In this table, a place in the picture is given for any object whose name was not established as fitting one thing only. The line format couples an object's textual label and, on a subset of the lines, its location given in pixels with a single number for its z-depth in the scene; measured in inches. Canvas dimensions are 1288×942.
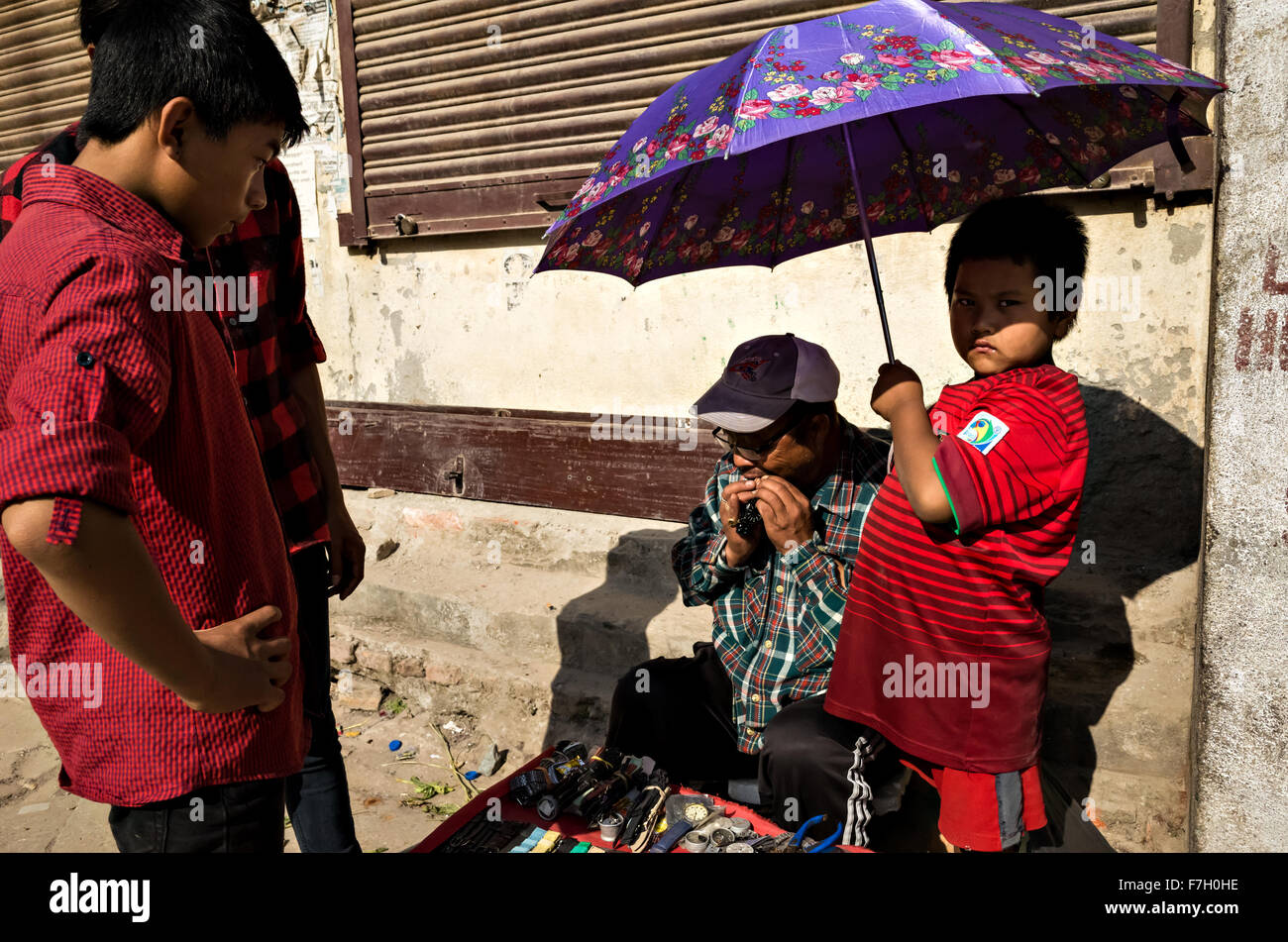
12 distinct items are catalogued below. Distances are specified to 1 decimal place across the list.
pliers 73.1
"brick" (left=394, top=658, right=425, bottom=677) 158.9
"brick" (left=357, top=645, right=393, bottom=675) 162.4
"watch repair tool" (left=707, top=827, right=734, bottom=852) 74.5
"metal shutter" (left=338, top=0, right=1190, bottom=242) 157.0
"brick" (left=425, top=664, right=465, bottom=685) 154.4
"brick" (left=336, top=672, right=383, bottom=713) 162.7
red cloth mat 77.7
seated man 89.9
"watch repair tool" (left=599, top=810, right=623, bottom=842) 77.1
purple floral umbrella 61.9
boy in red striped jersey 74.0
